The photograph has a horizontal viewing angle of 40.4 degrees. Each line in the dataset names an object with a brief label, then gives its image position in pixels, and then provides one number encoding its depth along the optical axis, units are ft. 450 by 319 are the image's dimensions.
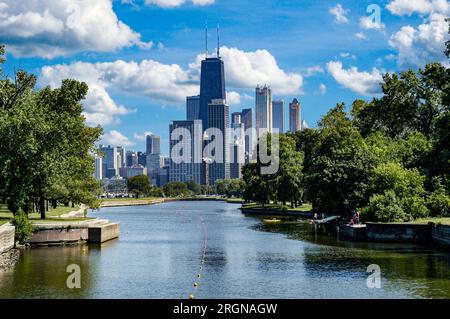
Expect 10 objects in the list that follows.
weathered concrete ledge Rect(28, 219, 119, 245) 196.44
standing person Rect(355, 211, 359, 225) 228.84
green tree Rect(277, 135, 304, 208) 411.34
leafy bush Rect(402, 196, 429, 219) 223.51
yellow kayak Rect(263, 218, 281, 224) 330.85
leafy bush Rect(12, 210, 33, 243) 186.25
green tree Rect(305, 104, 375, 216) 261.65
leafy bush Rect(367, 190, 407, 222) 217.36
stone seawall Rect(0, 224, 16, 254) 163.73
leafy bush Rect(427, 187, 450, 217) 233.35
